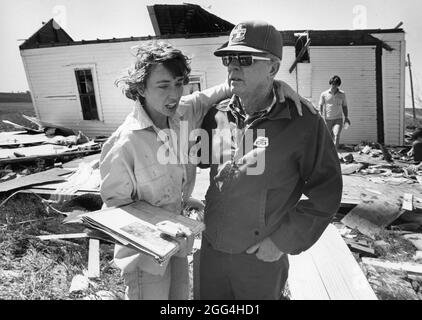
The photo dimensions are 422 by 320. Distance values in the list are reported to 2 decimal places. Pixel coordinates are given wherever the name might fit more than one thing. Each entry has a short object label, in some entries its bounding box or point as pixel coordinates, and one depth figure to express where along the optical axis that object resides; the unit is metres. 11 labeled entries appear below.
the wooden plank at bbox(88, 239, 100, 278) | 3.84
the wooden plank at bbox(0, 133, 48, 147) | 12.03
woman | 1.87
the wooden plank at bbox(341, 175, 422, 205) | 5.82
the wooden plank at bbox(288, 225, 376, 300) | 2.83
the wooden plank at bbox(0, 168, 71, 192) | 6.28
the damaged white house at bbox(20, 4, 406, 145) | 12.44
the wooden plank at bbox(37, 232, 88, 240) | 4.61
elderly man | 1.92
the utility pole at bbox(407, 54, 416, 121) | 20.08
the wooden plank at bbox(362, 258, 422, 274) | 3.94
